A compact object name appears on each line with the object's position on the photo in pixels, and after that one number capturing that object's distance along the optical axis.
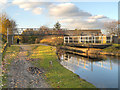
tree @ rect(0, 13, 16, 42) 21.85
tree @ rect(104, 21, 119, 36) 27.64
